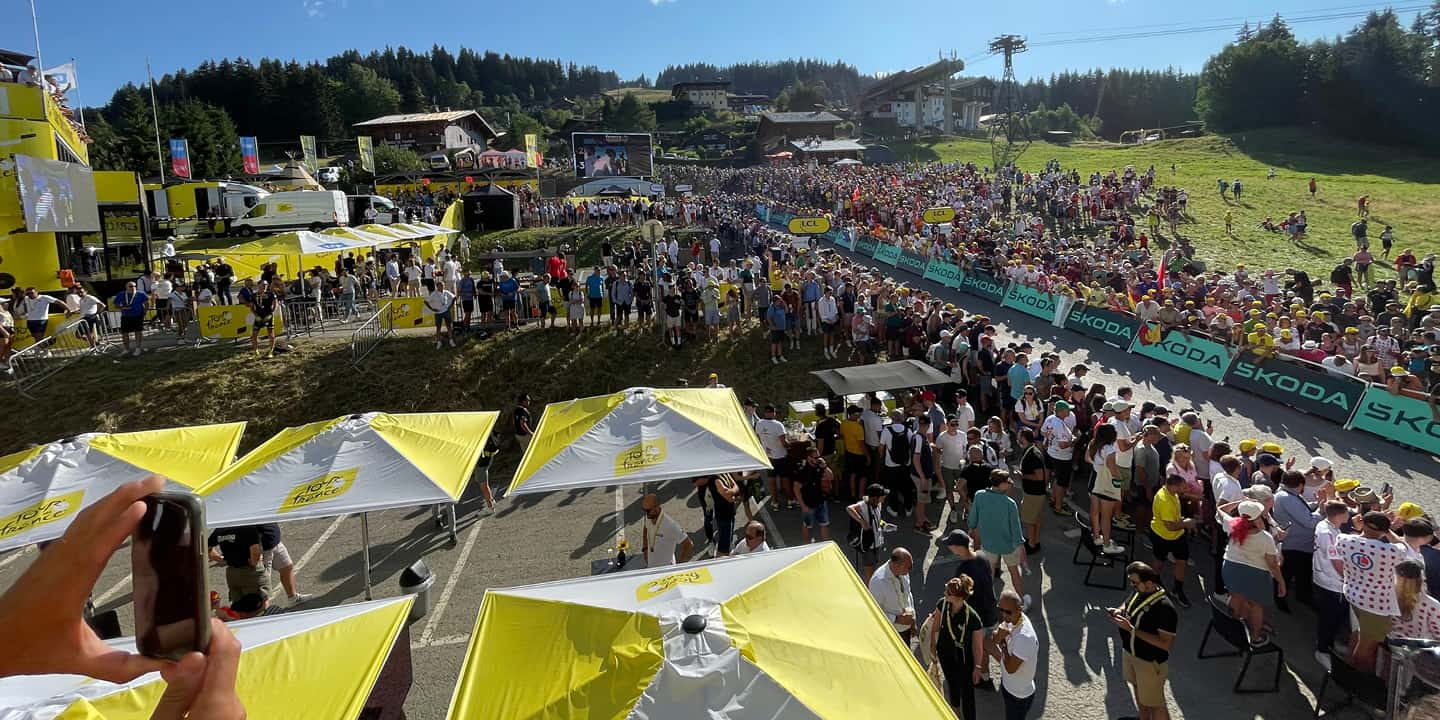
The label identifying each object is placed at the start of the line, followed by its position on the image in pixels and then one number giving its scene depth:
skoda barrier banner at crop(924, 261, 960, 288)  25.01
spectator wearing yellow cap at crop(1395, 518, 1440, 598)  6.77
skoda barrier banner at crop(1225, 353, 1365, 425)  13.48
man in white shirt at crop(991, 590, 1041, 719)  5.89
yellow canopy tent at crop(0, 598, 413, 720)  4.32
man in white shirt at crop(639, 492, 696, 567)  8.48
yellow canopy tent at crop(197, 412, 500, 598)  8.19
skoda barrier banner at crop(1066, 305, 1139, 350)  18.09
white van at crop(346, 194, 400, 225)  37.95
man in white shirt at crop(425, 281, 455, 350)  17.92
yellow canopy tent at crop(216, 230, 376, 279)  18.64
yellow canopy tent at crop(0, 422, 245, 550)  8.15
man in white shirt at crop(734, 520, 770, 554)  7.57
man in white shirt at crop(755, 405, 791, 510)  11.41
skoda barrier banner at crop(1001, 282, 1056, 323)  20.66
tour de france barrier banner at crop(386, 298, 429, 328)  19.31
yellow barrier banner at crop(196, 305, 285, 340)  18.97
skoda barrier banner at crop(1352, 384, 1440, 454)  12.23
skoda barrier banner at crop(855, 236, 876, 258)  30.86
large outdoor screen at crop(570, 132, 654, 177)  56.50
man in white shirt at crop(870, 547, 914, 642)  6.77
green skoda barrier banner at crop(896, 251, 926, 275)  27.08
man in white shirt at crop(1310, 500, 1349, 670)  7.08
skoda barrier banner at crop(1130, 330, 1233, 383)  15.76
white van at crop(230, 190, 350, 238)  33.78
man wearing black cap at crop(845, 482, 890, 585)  8.62
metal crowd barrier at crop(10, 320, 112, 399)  17.41
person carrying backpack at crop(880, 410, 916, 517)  10.75
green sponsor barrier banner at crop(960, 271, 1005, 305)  22.76
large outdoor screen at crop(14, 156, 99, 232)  21.80
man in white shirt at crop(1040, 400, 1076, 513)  10.85
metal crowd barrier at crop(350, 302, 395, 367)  17.94
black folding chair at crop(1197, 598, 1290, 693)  6.81
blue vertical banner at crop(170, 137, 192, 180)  47.66
